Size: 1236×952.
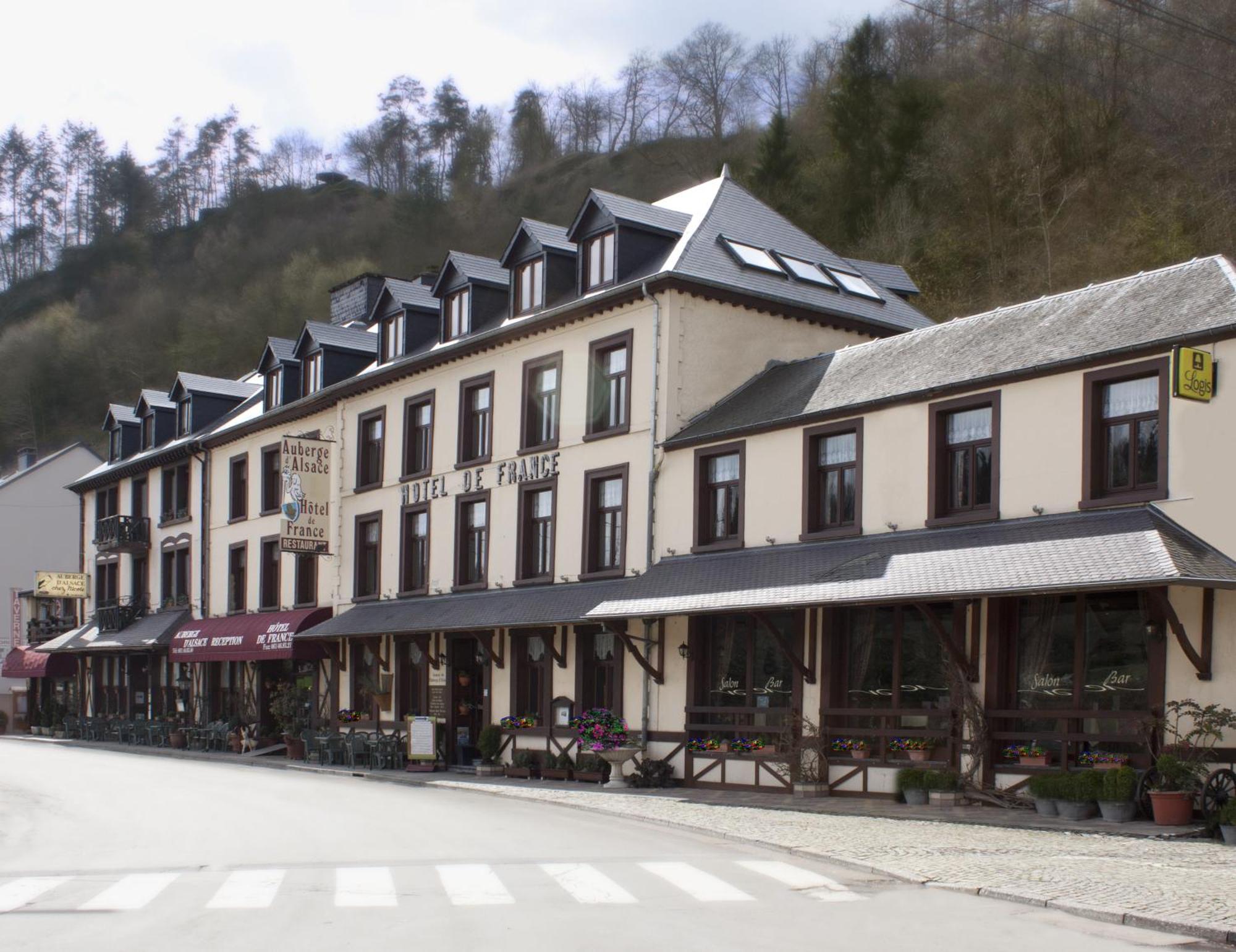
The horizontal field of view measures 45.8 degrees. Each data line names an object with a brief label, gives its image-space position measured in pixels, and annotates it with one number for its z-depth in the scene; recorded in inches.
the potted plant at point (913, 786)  721.6
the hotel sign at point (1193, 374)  621.0
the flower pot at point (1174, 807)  592.7
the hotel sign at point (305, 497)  1285.7
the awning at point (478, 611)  957.8
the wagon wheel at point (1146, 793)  613.6
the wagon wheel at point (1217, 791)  572.4
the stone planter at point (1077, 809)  626.8
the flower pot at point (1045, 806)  642.8
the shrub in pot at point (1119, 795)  608.4
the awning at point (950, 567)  614.2
